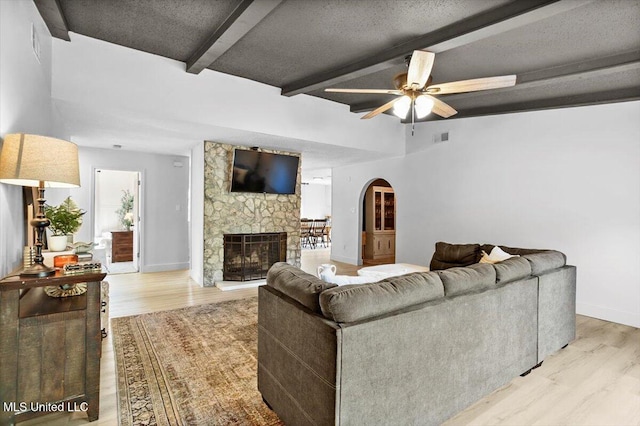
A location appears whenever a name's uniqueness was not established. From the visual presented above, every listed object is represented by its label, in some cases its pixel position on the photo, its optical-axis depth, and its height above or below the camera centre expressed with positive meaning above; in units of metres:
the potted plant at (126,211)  8.48 -0.08
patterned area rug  2.07 -1.29
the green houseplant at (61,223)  2.64 -0.13
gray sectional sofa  1.55 -0.74
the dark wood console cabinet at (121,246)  7.27 -0.84
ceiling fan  2.74 +1.14
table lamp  1.73 +0.23
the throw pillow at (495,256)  3.44 -0.48
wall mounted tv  5.55 +0.67
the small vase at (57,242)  2.62 -0.28
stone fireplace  5.35 -0.03
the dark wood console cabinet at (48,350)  1.75 -0.82
